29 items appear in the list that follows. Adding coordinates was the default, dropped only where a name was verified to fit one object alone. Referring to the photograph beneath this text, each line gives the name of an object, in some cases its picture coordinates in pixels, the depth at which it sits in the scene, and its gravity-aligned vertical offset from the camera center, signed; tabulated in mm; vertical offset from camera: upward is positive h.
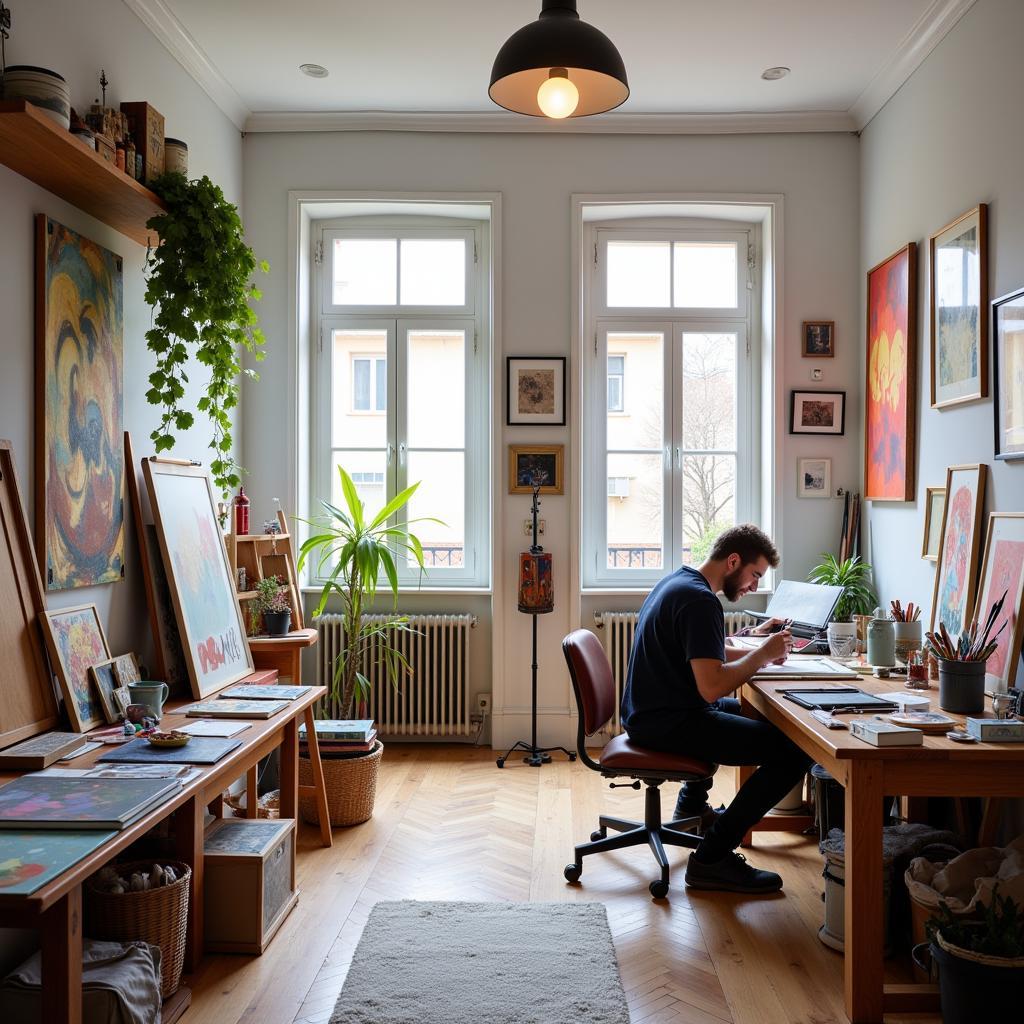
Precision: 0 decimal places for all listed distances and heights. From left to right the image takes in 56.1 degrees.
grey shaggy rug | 2535 -1371
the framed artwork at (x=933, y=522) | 4062 -129
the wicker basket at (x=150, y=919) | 2443 -1096
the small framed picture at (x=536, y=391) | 5172 +551
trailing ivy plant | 3381 +780
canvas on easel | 3574 -324
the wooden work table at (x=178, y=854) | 1826 -828
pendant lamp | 2605 +1176
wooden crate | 2842 -1195
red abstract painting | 4395 +544
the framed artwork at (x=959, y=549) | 3637 -224
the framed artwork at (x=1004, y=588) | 3189 -336
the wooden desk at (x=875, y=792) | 2523 -795
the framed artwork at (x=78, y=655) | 2848 -502
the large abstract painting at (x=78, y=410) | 3020 +285
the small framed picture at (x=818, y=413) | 5160 +427
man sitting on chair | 3254 -748
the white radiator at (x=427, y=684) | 5211 -1036
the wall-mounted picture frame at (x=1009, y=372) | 3344 +426
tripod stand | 4949 -494
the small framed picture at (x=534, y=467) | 5180 +141
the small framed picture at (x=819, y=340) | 5176 +822
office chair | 3322 -949
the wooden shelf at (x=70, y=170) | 2572 +985
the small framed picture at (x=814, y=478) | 5176 +78
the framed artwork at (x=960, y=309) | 3635 +735
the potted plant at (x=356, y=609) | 4023 -587
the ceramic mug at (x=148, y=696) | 3051 -643
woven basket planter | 4004 -1241
